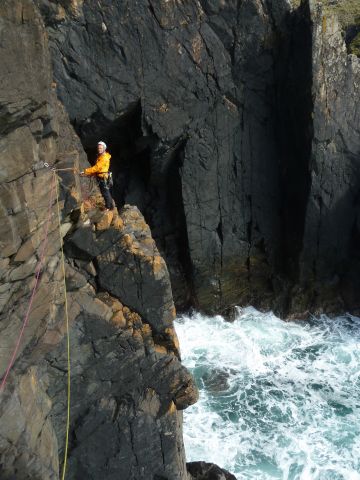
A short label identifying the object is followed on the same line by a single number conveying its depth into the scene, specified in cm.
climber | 1207
